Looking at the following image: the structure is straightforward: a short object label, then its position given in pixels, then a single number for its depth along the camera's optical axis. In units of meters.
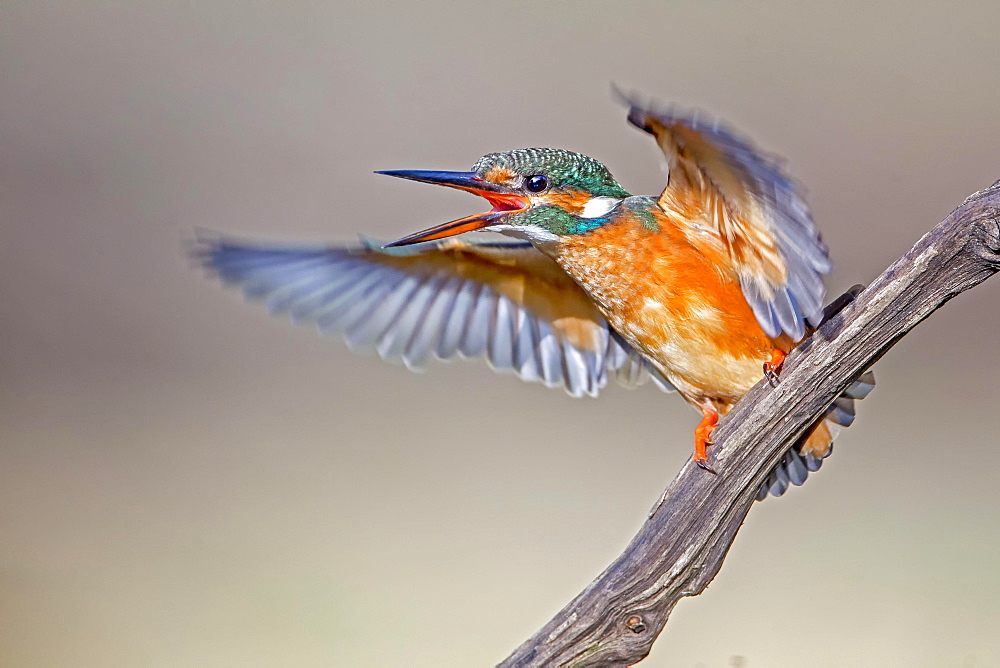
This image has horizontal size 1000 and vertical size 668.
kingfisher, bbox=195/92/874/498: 4.31
